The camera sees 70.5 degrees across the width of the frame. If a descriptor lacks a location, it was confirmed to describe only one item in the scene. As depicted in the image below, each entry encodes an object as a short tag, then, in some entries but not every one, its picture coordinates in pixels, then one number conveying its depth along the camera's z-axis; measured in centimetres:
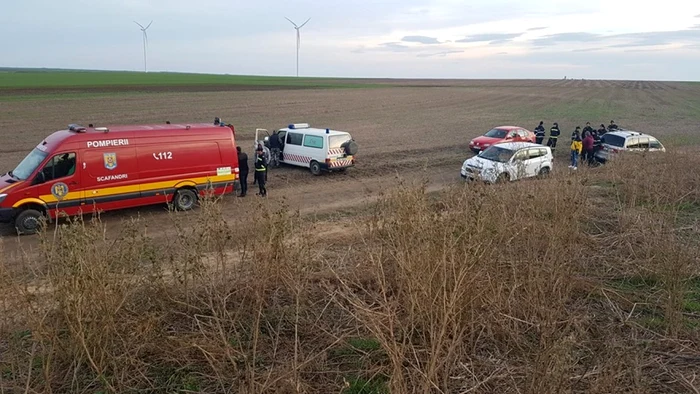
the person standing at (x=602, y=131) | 2283
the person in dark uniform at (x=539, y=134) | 2493
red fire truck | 1148
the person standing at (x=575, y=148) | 2072
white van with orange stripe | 1806
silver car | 1995
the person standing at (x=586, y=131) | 2153
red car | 2284
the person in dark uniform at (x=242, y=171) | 1564
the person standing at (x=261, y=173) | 1521
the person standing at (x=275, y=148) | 1945
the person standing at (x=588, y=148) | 2062
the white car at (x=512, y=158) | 1682
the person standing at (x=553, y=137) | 2472
